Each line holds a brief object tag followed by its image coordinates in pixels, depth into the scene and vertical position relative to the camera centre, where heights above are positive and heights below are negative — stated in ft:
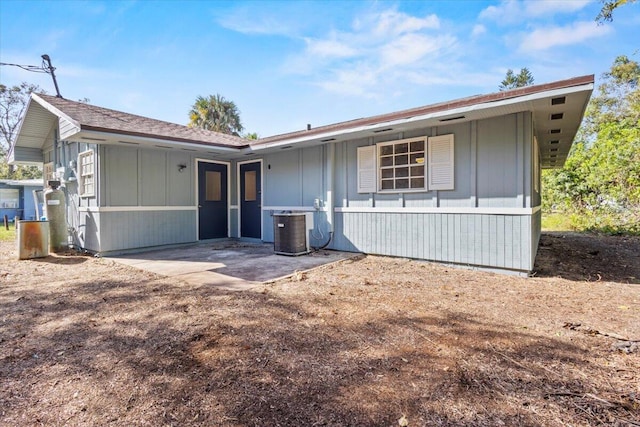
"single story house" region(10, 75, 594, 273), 15.40 +2.17
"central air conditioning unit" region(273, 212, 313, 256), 20.43 -1.71
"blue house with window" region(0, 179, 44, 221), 54.60 +1.94
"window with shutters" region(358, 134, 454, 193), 17.34 +2.46
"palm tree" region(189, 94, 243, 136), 70.23 +21.38
